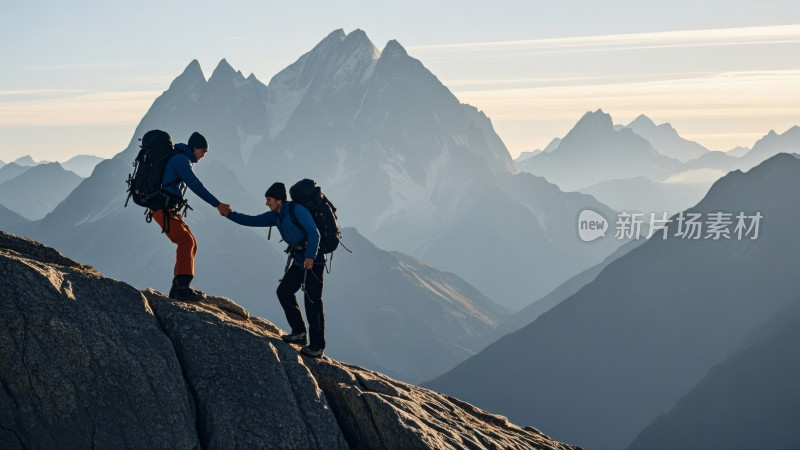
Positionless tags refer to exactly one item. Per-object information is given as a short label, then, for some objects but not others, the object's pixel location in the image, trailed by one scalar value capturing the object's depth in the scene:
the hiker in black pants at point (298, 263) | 25.56
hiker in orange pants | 26.17
